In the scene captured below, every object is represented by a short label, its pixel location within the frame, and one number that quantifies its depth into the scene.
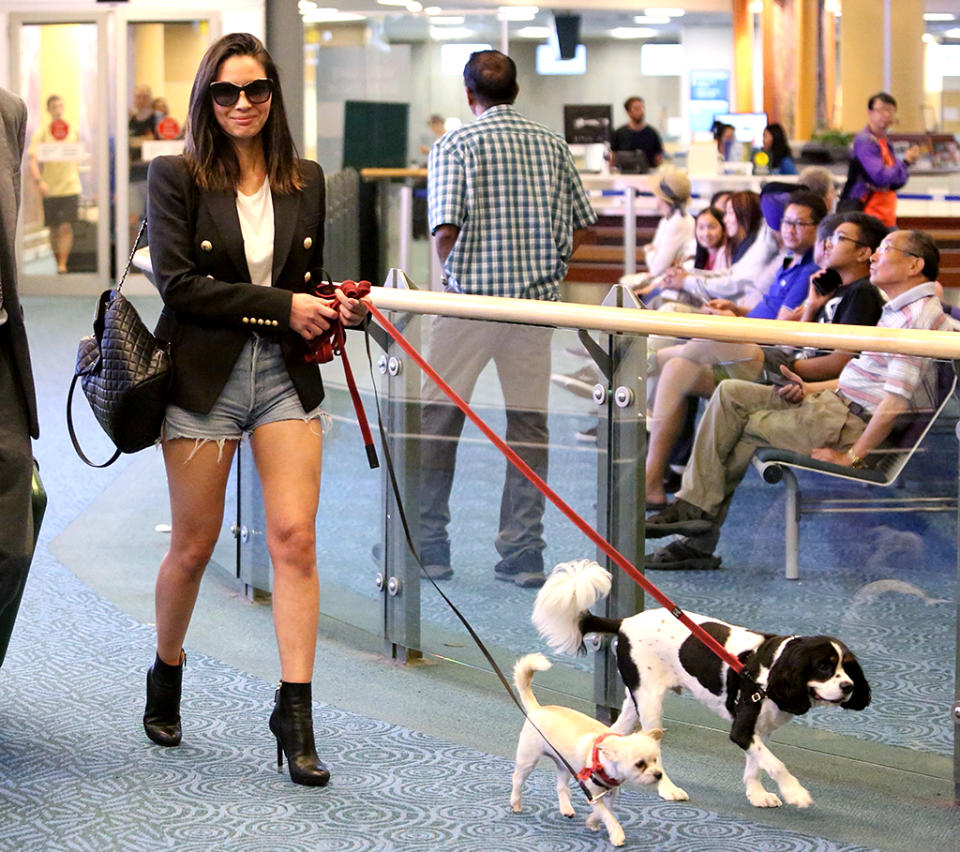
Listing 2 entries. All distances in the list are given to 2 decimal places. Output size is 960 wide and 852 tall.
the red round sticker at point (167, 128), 15.28
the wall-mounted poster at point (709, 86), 20.41
